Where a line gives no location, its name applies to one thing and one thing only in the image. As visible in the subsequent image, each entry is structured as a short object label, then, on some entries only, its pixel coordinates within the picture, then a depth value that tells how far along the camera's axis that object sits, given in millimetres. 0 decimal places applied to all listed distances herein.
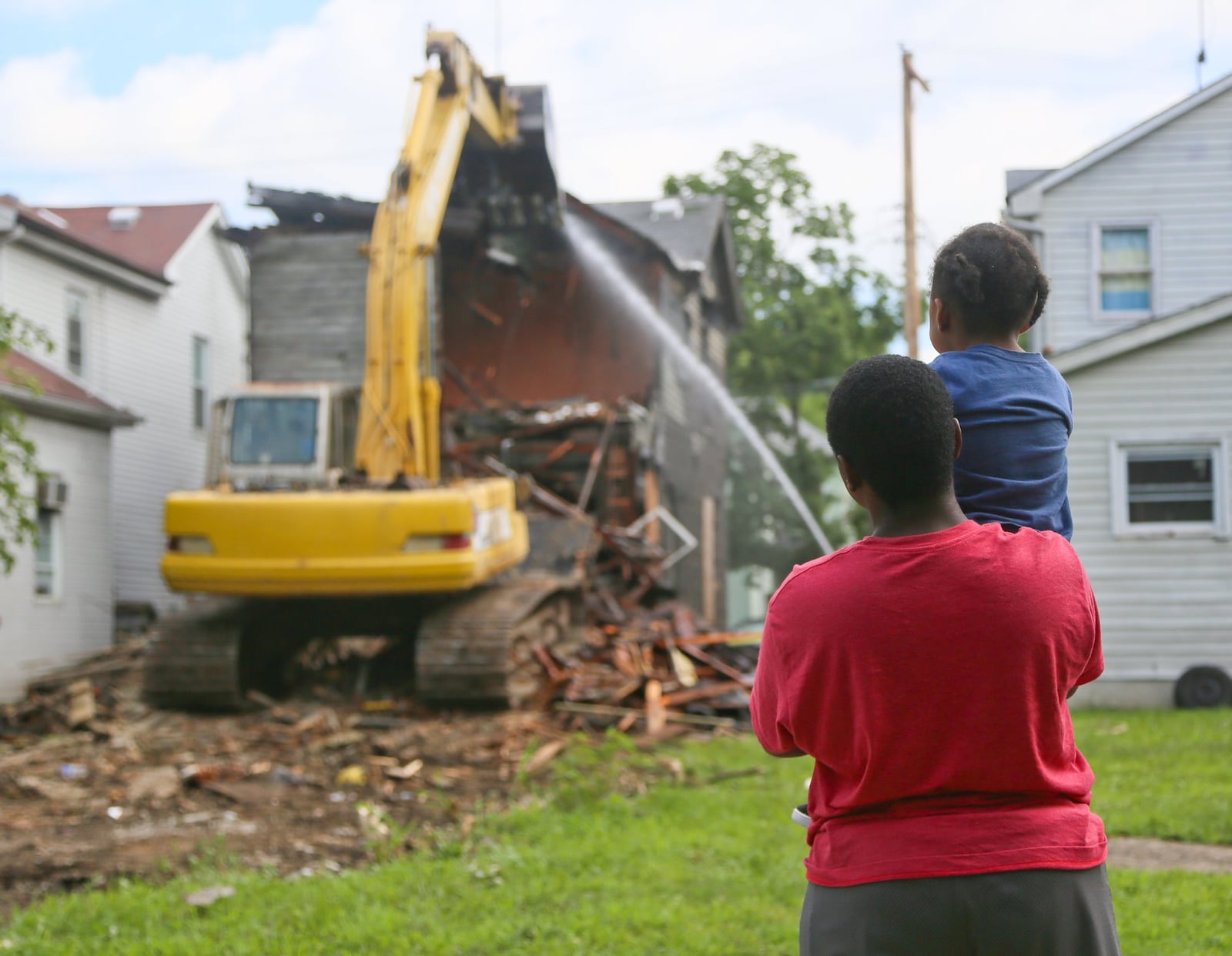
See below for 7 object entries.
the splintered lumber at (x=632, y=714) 11430
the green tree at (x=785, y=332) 34750
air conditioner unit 18531
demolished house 17703
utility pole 18380
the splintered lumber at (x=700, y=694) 12117
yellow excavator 10961
